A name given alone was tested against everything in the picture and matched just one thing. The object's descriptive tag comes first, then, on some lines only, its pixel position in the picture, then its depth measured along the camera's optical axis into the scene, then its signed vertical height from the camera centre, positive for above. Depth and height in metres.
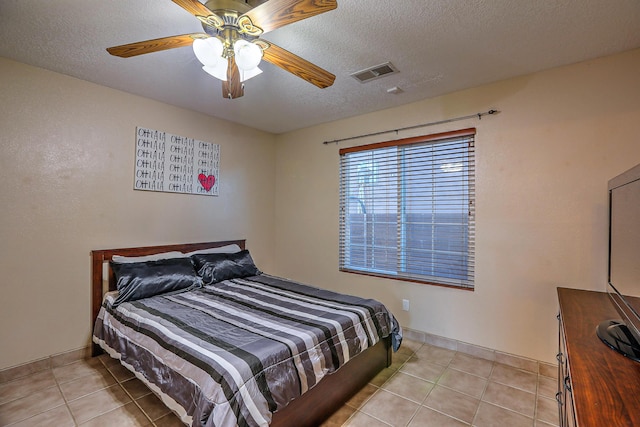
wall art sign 3.04 +0.55
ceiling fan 1.35 +0.92
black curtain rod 2.71 +0.94
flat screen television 1.22 -0.23
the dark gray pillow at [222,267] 3.12 -0.58
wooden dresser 0.82 -0.54
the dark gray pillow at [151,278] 2.53 -0.60
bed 1.46 -0.83
